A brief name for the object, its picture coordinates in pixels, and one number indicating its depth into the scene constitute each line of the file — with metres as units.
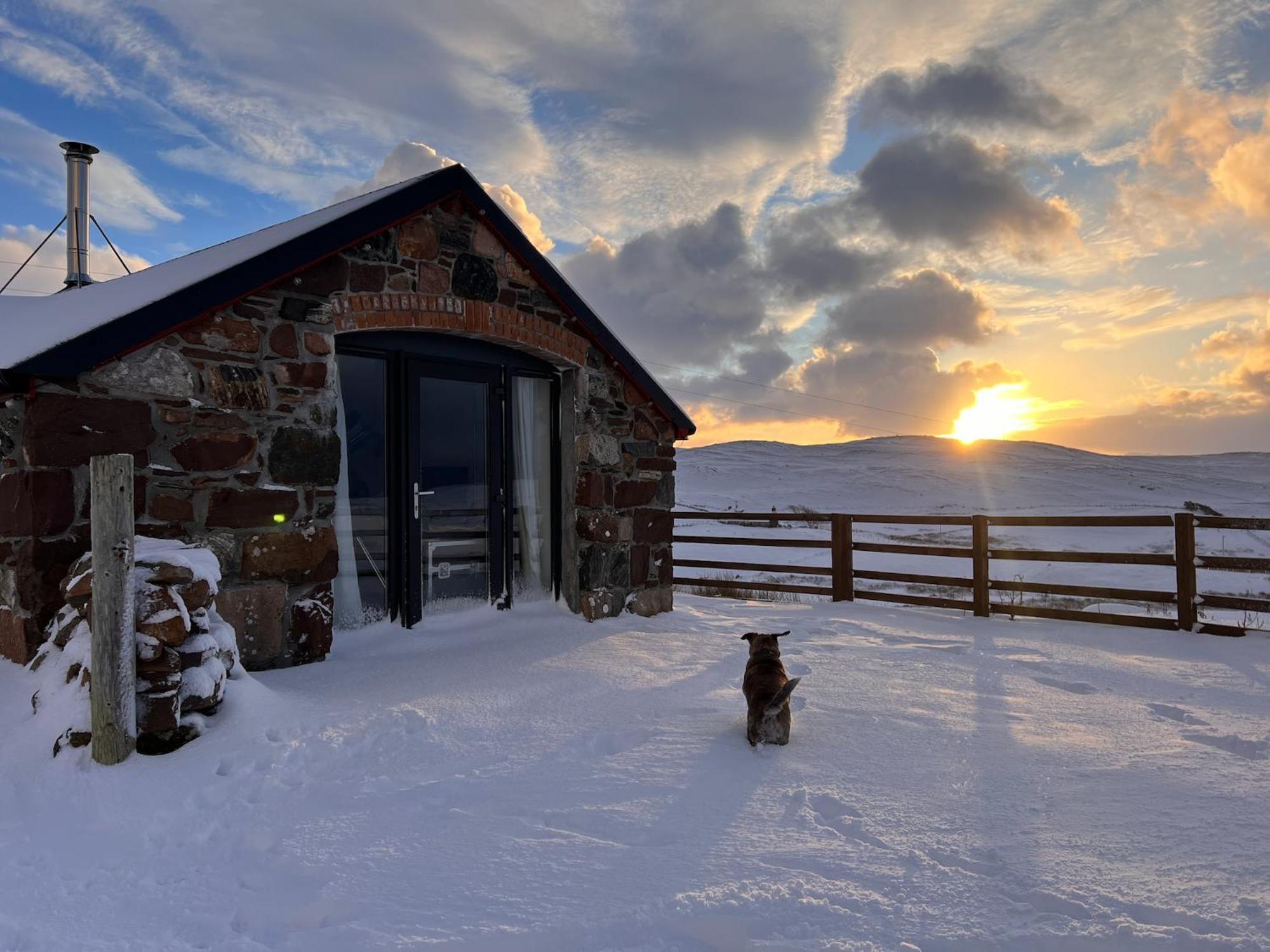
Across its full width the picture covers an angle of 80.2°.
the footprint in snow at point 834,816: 2.97
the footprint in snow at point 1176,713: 4.47
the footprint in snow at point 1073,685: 5.18
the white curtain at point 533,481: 7.09
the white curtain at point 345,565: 5.77
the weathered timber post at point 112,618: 3.43
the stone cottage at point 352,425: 4.41
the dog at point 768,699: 3.85
